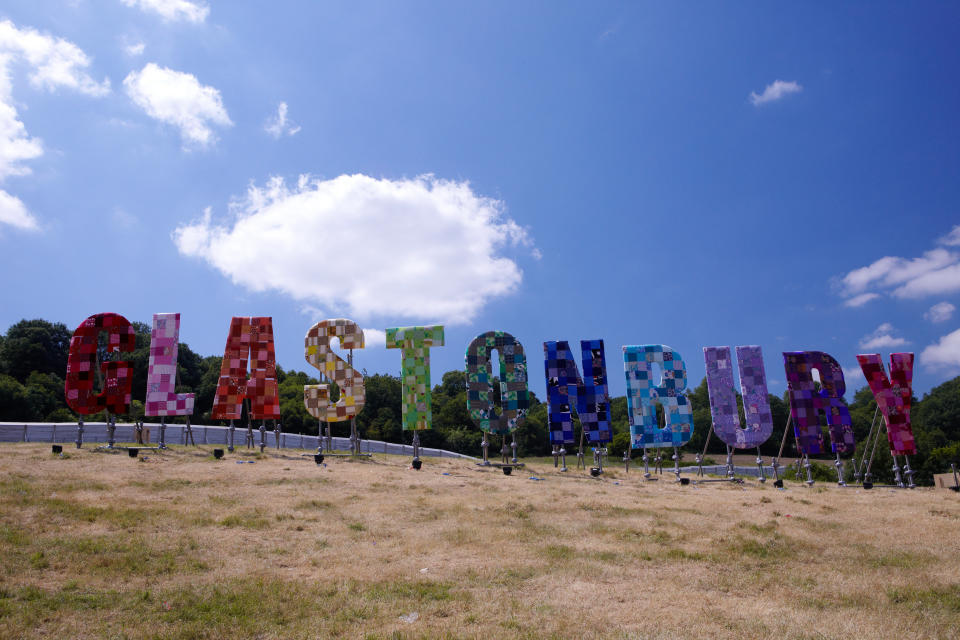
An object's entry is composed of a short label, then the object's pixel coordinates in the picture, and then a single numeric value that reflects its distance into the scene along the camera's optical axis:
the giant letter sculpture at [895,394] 32.31
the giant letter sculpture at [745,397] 31.09
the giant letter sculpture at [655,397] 31.20
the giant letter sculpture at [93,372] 29.52
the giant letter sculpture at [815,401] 31.48
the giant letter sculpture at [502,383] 31.47
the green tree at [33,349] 75.94
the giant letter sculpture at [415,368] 31.78
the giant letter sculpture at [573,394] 31.62
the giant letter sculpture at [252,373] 31.41
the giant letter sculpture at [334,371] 31.86
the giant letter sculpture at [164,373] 30.39
